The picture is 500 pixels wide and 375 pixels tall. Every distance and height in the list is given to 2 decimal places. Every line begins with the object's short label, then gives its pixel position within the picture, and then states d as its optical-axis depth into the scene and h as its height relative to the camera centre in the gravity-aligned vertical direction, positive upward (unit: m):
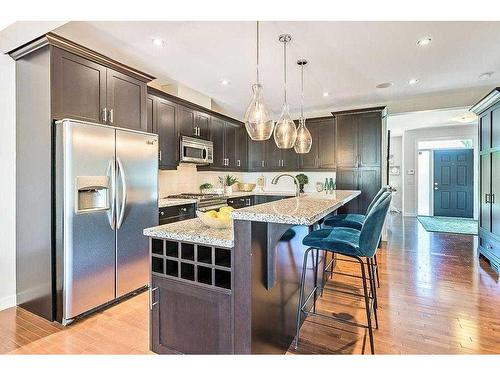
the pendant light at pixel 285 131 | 3.00 +0.59
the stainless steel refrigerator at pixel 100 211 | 2.28 -0.24
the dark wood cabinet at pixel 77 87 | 2.31 +0.87
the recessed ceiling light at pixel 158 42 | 2.78 +1.46
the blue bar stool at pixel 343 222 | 2.90 -0.41
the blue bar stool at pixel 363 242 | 1.76 -0.40
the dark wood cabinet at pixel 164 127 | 3.54 +0.78
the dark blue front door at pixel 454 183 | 7.92 +0.02
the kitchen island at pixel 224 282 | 1.46 -0.56
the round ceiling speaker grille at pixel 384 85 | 4.11 +1.50
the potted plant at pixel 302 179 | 5.84 +0.11
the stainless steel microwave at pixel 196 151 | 4.00 +0.53
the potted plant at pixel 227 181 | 5.59 +0.07
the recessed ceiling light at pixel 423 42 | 2.80 +1.47
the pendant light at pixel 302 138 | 3.39 +0.57
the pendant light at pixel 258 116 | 2.45 +0.62
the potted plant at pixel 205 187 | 4.92 -0.04
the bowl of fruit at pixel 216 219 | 1.74 -0.22
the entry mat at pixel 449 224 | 6.21 -1.03
